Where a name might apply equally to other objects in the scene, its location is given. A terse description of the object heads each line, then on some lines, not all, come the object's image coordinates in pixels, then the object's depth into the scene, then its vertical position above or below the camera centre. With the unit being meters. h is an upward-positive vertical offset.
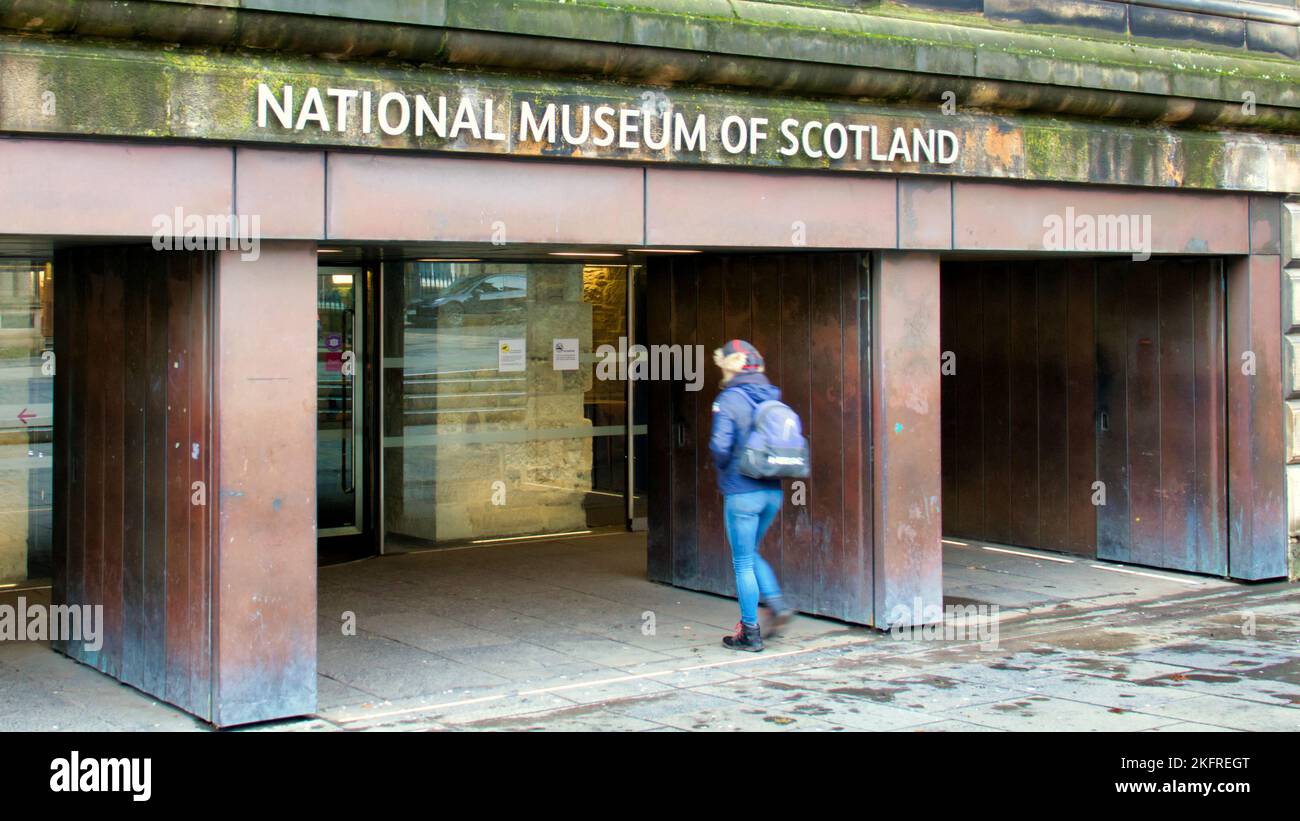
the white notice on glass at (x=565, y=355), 12.42 +0.46
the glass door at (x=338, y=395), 11.40 +0.12
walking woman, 7.79 -0.44
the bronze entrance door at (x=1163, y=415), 10.23 -0.09
